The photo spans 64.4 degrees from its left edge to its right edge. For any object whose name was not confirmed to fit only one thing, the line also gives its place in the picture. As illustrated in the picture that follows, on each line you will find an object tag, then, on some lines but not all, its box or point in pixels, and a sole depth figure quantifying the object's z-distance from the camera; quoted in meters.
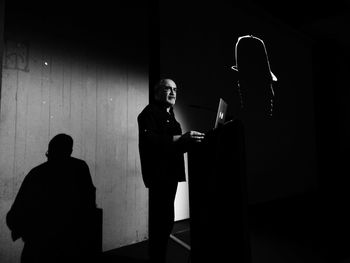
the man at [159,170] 1.87
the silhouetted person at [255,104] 4.25
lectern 1.02
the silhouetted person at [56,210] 1.96
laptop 1.29
